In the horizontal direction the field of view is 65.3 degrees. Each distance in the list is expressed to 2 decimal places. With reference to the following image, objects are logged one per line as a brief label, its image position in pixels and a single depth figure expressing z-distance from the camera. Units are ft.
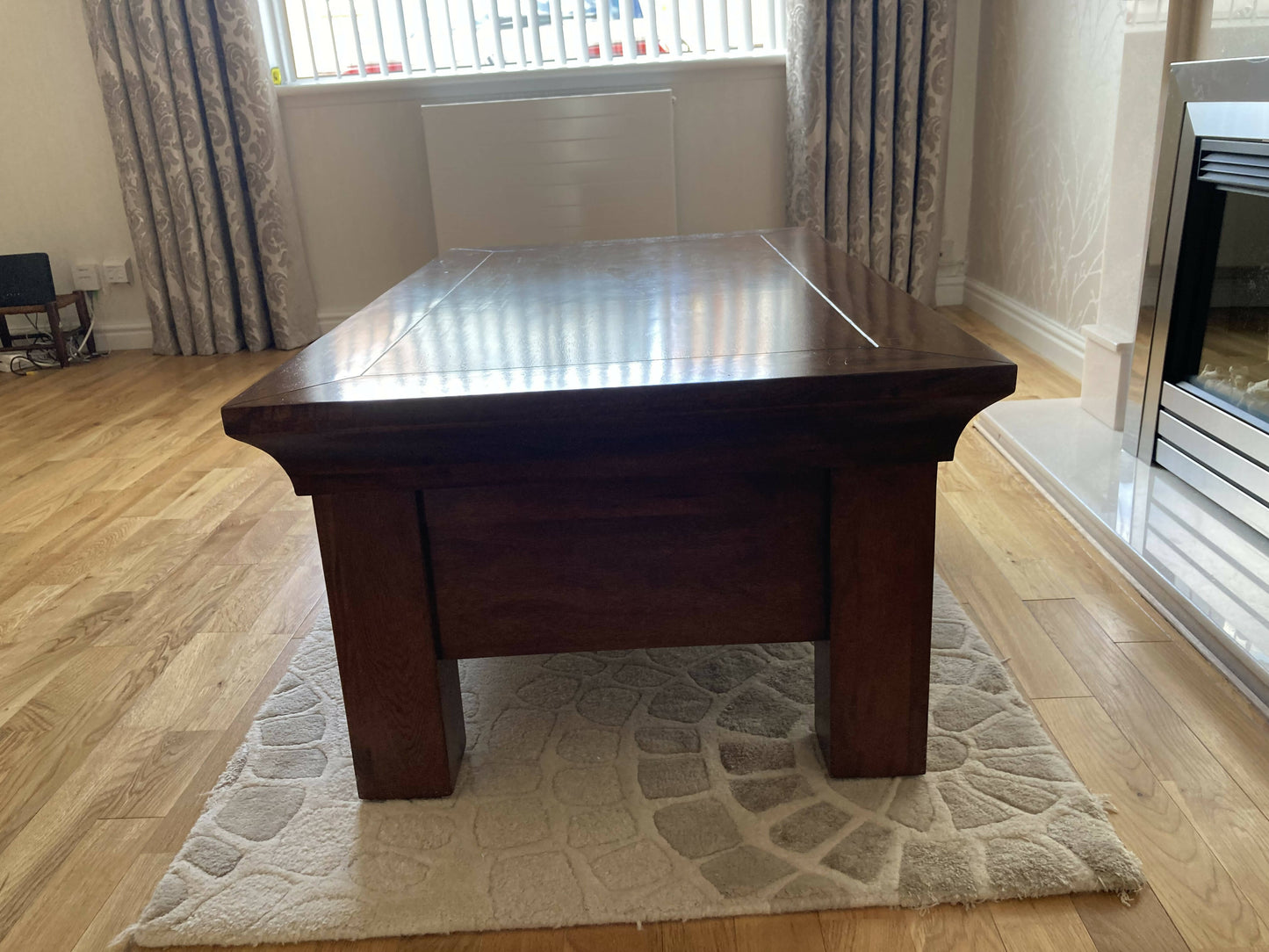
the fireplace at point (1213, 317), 5.11
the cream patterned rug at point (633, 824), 3.09
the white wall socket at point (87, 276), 11.68
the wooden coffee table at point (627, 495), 2.99
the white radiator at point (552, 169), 10.60
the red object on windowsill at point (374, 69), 11.31
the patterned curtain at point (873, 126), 10.05
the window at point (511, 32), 10.98
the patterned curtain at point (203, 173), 10.36
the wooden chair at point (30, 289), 10.86
